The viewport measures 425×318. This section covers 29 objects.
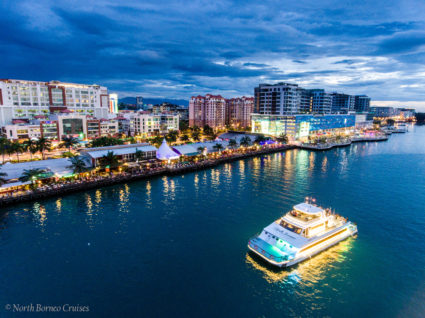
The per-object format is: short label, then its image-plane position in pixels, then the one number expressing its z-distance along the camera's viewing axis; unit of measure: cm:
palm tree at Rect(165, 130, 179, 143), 9544
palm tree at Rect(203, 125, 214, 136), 12564
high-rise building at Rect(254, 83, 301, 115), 12600
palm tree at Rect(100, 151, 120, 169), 5603
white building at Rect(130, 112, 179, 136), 11775
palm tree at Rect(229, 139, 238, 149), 8700
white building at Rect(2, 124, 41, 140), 8225
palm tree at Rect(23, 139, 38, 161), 6383
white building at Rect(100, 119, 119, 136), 10243
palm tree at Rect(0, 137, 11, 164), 6265
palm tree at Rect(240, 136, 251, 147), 9070
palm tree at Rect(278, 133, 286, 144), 10900
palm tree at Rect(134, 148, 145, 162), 6220
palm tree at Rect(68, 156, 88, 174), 5028
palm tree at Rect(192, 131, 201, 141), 10412
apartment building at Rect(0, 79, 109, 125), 9644
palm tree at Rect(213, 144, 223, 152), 8039
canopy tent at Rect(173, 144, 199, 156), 7125
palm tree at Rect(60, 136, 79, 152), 7131
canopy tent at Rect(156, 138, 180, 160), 6569
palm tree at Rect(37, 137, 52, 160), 6462
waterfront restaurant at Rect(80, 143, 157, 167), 5773
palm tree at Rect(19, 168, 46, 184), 4417
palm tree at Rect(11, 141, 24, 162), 6250
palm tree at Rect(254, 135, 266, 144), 9991
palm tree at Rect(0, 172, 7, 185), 4184
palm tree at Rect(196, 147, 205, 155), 7494
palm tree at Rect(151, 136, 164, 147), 8354
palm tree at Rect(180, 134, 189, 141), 10286
